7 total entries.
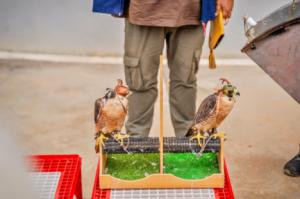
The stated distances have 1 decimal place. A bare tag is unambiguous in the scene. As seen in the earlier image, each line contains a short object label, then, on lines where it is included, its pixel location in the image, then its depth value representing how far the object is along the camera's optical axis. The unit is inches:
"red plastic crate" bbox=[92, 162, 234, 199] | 77.6
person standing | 103.7
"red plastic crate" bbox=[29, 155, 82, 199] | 80.7
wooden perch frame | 78.5
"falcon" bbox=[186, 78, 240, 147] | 79.6
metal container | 76.4
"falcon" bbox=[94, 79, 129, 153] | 79.2
